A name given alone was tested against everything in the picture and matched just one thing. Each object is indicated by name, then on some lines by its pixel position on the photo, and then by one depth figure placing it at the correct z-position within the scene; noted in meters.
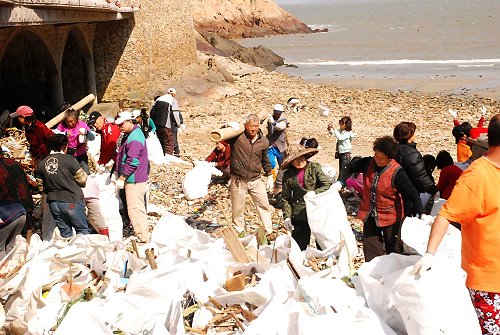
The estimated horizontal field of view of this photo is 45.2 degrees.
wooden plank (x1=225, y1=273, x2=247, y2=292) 4.02
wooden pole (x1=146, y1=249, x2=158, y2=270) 4.27
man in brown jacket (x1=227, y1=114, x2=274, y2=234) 6.24
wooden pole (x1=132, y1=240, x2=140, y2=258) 4.75
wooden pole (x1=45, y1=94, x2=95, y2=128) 8.68
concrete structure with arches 14.45
